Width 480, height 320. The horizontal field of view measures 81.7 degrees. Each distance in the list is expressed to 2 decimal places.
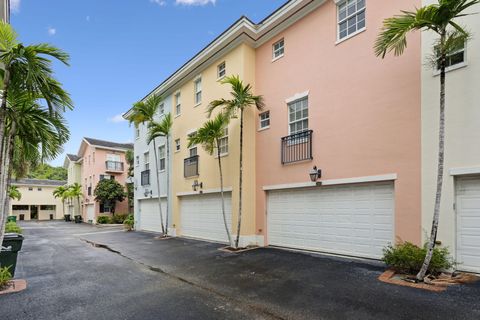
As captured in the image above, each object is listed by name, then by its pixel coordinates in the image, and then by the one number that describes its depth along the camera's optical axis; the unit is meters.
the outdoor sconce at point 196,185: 13.28
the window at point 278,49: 10.81
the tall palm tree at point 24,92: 5.72
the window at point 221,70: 12.59
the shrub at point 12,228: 14.99
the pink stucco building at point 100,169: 31.45
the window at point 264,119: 11.03
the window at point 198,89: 14.16
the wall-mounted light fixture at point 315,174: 8.91
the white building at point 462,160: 6.02
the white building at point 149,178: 16.67
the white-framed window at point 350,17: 8.46
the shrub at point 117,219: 28.89
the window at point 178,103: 15.74
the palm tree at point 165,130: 14.80
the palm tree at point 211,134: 10.62
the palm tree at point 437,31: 5.18
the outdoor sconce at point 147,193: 17.87
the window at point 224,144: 12.27
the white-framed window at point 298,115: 9.76
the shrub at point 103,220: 28.53
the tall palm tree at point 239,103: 10.09
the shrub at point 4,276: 6.09
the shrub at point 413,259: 5.96
